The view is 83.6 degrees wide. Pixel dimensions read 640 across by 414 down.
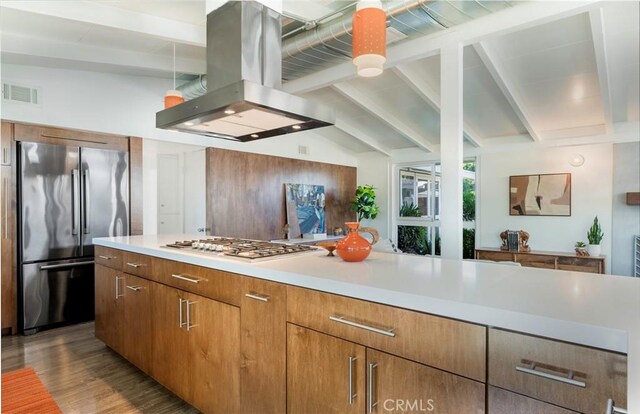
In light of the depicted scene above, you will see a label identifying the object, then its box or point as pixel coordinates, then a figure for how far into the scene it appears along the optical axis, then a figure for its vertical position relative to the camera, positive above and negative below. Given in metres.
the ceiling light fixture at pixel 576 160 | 5.13 +0.60
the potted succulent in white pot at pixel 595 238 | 4.79 -0.50
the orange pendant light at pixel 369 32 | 1.69 +0.81
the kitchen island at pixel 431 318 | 0.96 -0.38
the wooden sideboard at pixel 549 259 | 4.71 -0.81
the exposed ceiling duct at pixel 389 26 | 2.50 +1.34
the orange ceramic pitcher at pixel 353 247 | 1.86 -0.24
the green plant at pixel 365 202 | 7.07 -0.01
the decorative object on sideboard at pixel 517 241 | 5.43 -0.61
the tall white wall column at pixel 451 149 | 2.99 +0.44
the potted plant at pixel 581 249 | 4.89 -0.66
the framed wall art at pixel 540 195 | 5.29 +0.10
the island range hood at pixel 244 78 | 2.11 +0.79
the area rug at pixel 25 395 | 1.64 -0.96
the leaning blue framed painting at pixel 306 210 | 6.27 -0.16
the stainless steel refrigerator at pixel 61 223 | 3.49 -0.22
